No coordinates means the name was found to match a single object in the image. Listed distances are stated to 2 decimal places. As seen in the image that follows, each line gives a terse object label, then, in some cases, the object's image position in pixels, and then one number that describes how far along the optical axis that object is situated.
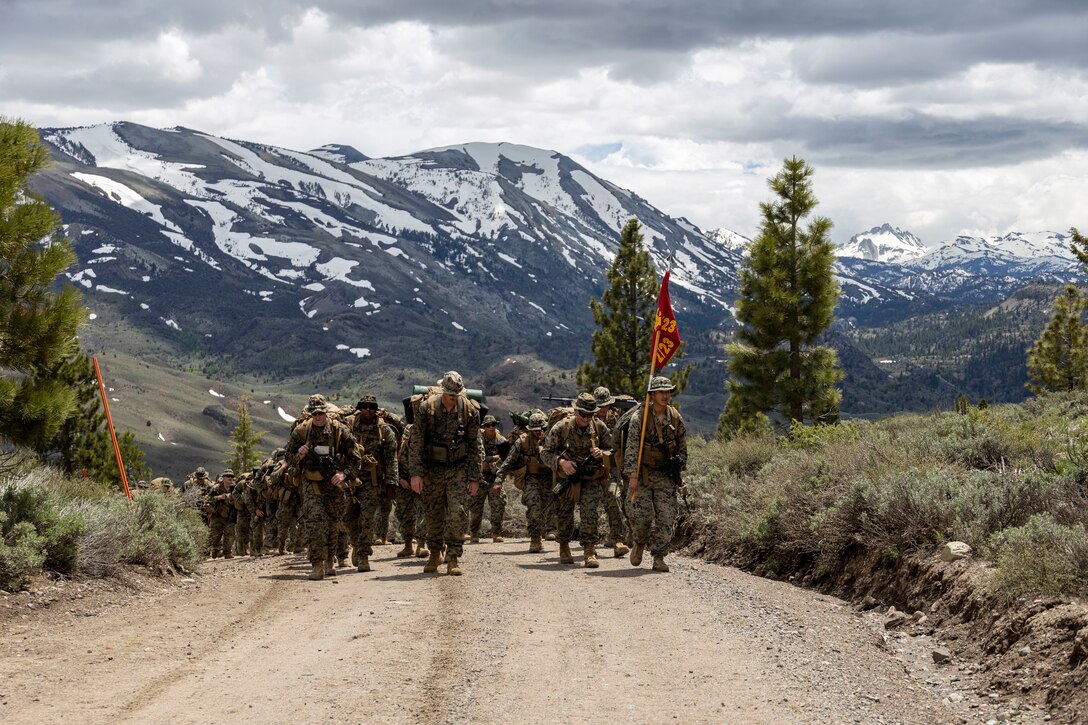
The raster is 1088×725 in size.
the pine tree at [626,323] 40.47
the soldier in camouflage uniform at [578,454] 14.99
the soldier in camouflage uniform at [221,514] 27.83
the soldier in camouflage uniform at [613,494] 16.03
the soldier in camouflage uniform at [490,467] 19.28
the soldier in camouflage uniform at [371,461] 15.58
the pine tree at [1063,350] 61.09
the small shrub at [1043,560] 8.36
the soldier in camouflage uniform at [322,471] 13.77
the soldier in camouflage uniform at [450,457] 13.10
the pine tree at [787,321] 31.45
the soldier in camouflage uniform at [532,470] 17.97
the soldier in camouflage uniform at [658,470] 13.51
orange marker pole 15.91
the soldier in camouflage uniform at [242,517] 26.48
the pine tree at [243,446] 74.00
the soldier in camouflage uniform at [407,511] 16.72
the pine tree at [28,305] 12.48
